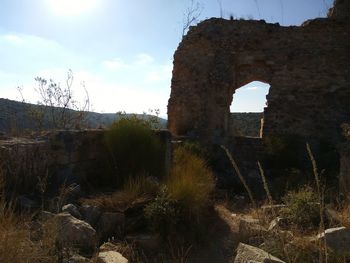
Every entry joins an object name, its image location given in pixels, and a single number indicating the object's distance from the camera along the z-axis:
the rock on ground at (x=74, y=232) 3.82
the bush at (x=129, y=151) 5.94
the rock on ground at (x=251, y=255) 3.40
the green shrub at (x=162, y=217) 4.82
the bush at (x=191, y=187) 5.07
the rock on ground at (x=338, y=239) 3.85
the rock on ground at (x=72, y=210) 4.46
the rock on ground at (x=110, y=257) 3.61
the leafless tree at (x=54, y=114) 12.74
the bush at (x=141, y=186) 5.24
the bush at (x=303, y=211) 4.90
